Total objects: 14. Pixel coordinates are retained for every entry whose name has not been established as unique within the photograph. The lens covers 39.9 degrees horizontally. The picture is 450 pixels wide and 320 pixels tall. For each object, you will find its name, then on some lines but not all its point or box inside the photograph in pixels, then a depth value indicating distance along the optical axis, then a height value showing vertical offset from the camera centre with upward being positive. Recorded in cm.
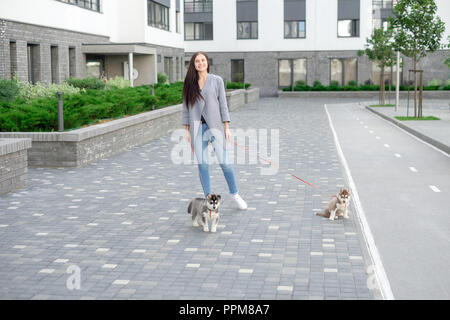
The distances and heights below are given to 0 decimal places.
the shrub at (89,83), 2478 +30
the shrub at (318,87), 4944 +16
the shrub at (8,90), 1755 +3
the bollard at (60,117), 1250 -53
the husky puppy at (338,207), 764 -148
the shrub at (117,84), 2512 +27
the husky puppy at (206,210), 689 -138
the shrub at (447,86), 4819 +18
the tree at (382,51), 3566 +220
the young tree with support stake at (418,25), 2581 +265
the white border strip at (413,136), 1515 -146
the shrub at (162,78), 4044 +79
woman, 768 -24
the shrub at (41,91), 1841 +0
